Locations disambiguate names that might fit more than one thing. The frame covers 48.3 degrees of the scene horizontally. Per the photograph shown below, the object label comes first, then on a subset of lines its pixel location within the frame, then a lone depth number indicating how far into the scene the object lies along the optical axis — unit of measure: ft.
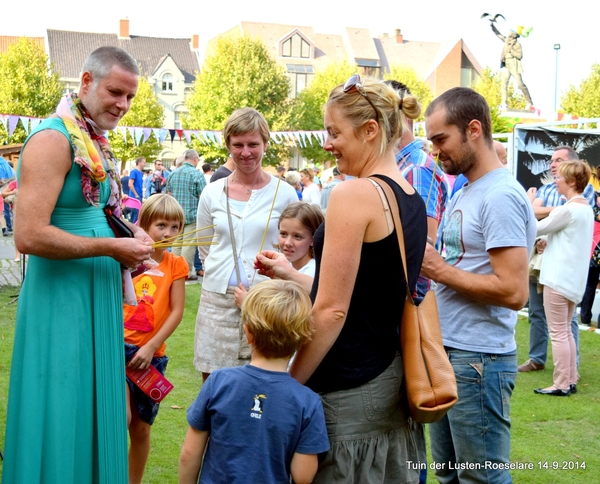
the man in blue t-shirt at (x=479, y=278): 8.76
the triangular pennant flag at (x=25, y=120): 62.17
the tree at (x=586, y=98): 120.88
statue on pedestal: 83.63
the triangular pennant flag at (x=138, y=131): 74.69
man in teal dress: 8.61
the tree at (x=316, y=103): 168.14
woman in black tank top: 6.97
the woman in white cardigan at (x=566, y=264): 19.36
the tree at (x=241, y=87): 157.89
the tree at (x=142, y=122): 154.30
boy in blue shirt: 7.22
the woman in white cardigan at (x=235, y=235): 12.81
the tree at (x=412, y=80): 182.29
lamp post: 115.55
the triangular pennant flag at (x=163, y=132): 75.46
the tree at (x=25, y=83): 138.00
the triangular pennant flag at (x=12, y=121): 59.62
